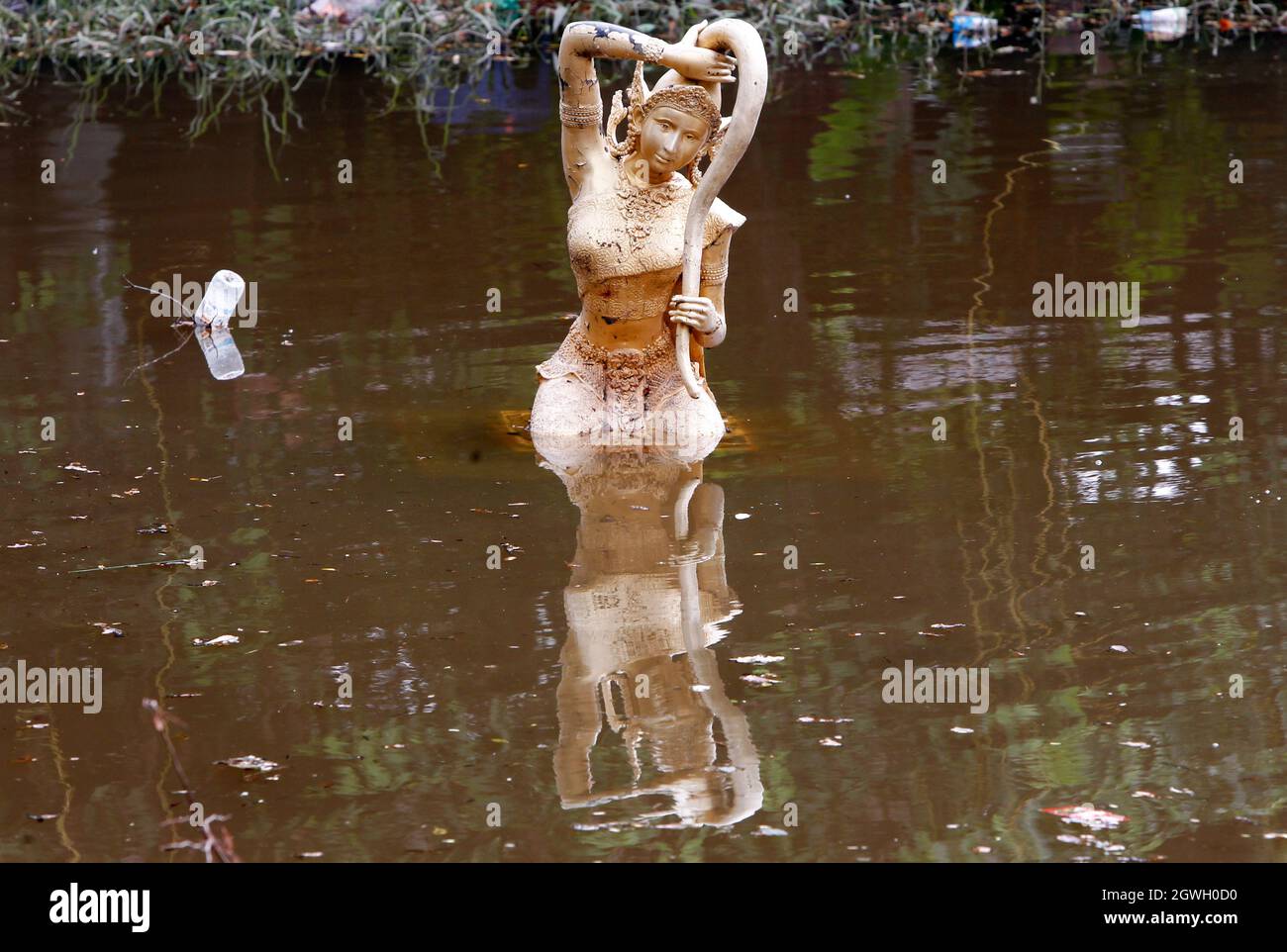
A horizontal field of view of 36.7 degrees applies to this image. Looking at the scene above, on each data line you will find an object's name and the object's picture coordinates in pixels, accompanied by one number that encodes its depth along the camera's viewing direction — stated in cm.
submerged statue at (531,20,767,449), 625
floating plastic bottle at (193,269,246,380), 775
